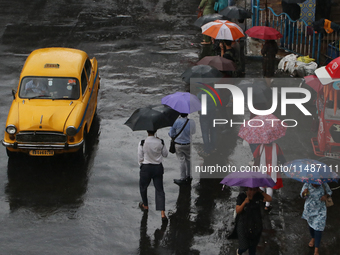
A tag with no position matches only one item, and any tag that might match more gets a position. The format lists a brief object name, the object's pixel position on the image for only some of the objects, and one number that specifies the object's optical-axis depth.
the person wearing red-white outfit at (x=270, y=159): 16.27
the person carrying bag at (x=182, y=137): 18.39
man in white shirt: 16.22
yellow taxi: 20.17
